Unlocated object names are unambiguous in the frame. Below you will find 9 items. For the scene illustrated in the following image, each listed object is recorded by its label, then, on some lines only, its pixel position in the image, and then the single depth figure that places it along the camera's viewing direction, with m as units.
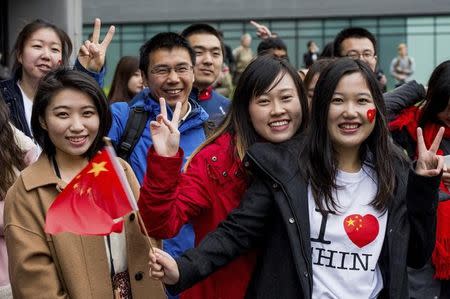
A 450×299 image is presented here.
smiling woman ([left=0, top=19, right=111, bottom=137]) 5.76
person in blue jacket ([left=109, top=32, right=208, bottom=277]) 5.34
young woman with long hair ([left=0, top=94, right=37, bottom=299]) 4.93
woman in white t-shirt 3.84
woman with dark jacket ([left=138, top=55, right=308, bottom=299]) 4.14
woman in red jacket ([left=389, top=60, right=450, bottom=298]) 5.42
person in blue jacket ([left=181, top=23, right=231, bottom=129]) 6.67
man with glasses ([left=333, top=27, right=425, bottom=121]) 7.15
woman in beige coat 4.15
